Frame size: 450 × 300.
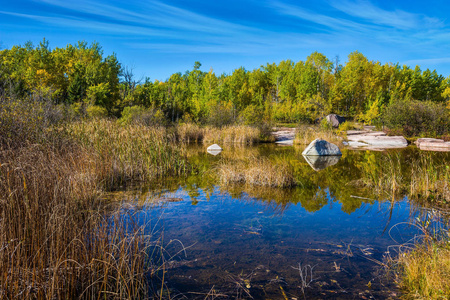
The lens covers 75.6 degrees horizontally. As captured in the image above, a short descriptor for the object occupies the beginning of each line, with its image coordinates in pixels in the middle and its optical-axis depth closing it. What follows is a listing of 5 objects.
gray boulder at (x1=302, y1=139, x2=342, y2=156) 14.05
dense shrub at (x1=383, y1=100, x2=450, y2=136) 22.50
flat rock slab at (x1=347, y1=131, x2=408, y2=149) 19.32
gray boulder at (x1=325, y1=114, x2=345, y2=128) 31.31
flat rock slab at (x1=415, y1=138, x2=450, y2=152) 16.98
